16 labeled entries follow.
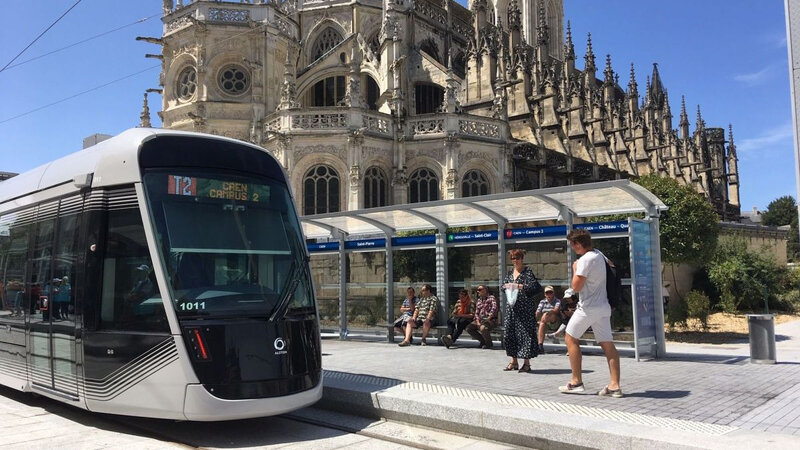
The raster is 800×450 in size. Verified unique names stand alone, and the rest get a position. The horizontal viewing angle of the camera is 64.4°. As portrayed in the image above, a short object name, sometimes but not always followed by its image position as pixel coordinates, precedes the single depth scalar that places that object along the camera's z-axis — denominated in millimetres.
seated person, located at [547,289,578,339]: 10380
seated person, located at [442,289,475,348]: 11688
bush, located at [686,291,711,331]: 16172
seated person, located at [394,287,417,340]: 12680
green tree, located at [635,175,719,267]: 16688
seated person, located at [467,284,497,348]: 11242
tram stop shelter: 9775
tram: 5773
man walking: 6582
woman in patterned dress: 8445
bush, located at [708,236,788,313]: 20516
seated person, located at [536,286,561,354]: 10492
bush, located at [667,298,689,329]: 16578
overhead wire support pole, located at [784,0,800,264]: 5273
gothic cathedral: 25031
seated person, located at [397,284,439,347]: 12172
